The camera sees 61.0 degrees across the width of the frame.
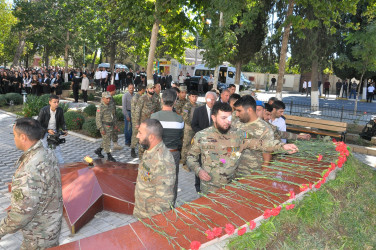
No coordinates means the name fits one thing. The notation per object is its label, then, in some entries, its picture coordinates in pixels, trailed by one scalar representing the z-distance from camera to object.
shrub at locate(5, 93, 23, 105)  16.27
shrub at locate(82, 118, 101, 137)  10.38
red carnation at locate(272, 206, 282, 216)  2.66
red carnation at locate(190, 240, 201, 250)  2.18
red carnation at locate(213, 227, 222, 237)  2.30
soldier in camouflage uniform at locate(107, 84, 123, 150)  8.19
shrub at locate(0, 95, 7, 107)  15.88
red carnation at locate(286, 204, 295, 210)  2.82
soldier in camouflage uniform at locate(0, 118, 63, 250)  2.59
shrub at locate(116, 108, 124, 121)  12.52
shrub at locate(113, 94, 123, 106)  15.81
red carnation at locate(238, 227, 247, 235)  2.39
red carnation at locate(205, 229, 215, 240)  2.30
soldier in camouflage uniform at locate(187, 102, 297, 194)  3.78
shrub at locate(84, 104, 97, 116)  13.34
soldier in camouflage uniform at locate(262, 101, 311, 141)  5.17
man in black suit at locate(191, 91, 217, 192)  6.48
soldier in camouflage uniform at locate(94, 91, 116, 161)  7.85
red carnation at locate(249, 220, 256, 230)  2.46
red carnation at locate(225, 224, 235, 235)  2.36
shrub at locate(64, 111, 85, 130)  11.16
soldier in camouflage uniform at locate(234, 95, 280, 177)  4.27
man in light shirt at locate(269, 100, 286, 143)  5.99
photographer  6.32
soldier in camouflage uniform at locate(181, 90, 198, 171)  7.46
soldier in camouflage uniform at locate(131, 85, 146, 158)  8.19
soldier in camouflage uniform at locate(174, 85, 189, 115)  8.40
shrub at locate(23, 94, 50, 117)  12.67
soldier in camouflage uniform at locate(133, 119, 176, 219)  3.21
